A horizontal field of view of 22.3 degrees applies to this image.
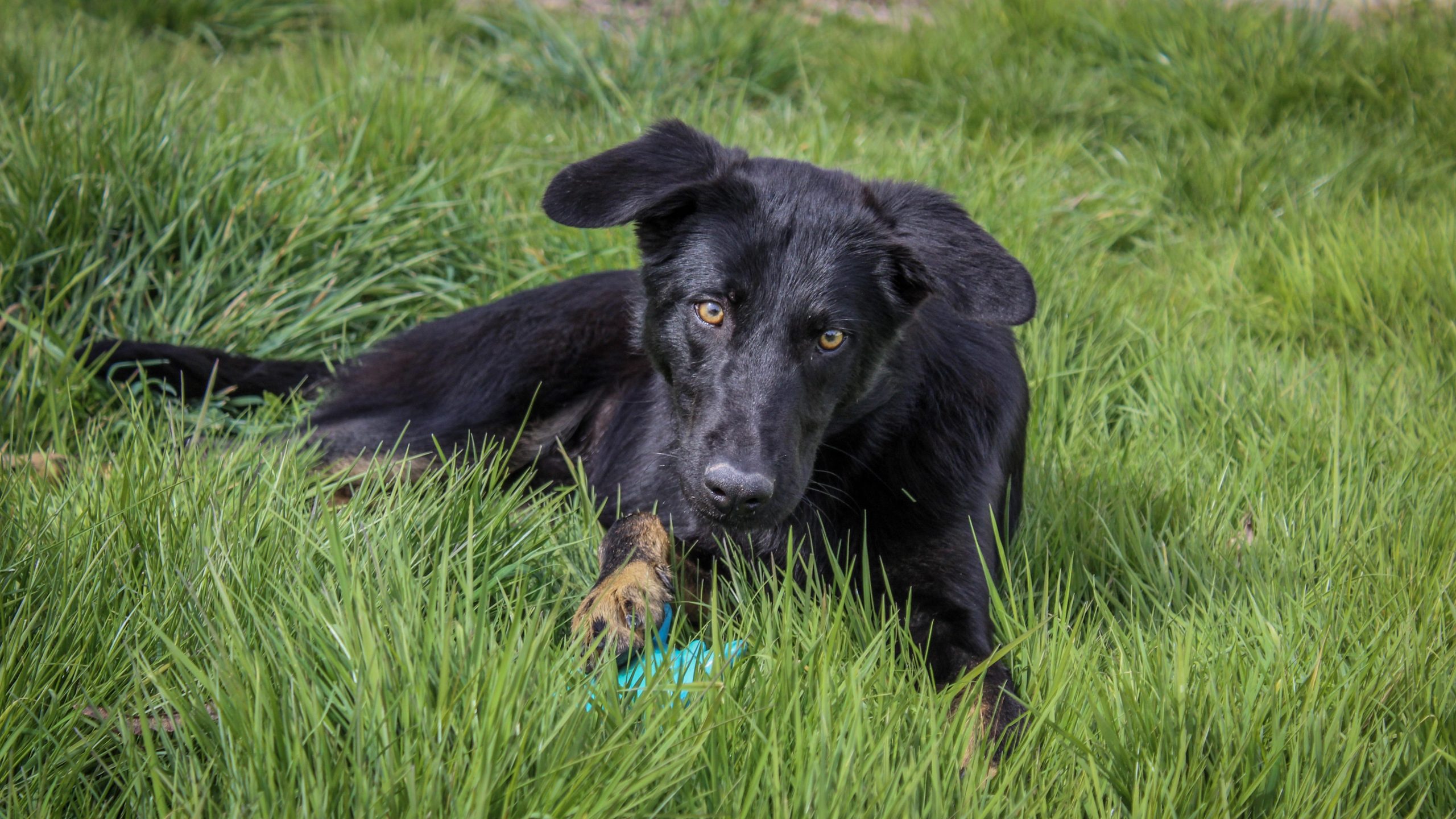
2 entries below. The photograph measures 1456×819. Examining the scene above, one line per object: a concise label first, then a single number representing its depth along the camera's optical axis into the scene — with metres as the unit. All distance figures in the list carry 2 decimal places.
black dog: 2.12
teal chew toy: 2.01
